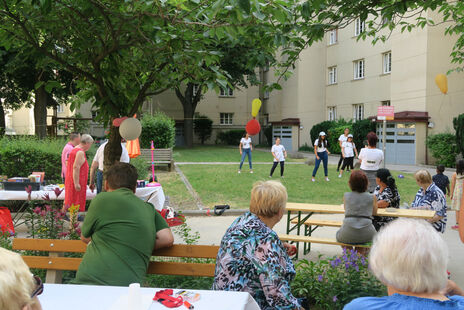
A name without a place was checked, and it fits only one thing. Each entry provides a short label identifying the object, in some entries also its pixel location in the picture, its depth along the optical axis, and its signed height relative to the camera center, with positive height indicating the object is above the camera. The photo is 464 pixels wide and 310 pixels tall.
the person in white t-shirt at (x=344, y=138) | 17.50 -0.31
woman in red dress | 7.79 -0.76
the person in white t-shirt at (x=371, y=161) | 10.28 -0.72
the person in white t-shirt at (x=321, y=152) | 15.84 -0.77
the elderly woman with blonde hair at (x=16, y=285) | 1.39 -0.49
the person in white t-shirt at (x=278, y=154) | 16.27 -0.85
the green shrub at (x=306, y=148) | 35.04 -1.39
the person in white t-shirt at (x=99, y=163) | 9.07 -0.64
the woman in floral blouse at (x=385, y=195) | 6.77 -1.01
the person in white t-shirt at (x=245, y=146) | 17.99 -0.61
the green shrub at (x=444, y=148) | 21.33 -0.91
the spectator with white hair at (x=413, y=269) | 1.74 -0.55
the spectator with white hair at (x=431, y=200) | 6.49 -1.08
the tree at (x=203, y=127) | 44.84 +0.42
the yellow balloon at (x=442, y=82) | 11.54 +1.22
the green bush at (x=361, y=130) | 27.23 +0.00
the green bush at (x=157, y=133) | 21.17 -0.07
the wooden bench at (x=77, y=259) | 3.81 -1.12
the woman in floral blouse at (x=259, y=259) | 2.92 -0.87
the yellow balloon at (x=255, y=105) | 6.77 +0.39
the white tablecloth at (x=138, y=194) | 7.95 -1.16
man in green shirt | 3.24 -0.81
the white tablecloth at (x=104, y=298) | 2.65 -1.03
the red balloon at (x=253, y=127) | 7.29 +0.06
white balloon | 5.01 +0.04
